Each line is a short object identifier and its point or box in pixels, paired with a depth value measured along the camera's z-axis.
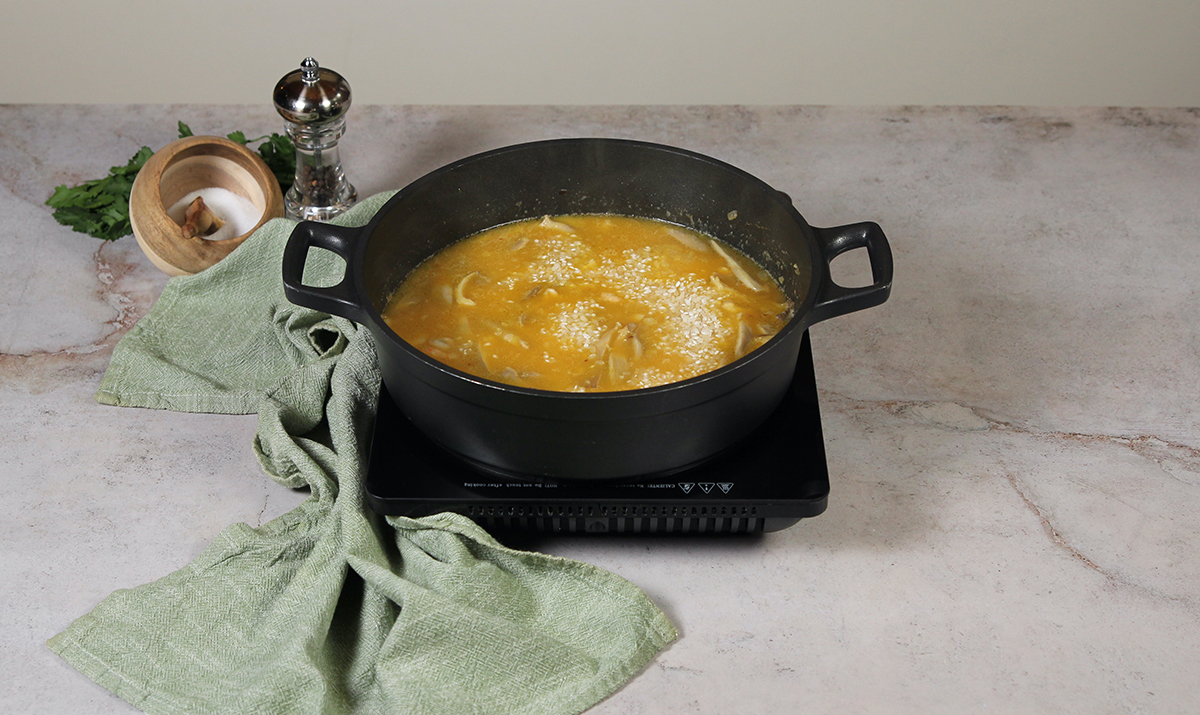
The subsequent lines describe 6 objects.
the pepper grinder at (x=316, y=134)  2.13
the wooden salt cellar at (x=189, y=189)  2.12
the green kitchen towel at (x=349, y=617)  1.51
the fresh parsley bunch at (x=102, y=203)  2.32
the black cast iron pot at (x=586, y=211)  1.52
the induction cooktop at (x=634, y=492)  1.61
